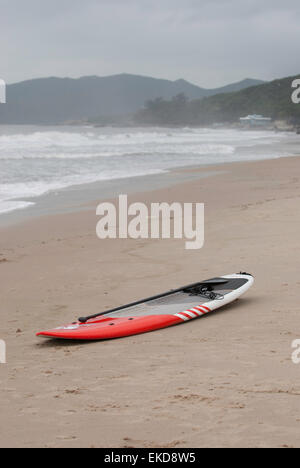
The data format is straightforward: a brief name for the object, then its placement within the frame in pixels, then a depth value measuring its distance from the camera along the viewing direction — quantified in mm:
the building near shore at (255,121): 115312
